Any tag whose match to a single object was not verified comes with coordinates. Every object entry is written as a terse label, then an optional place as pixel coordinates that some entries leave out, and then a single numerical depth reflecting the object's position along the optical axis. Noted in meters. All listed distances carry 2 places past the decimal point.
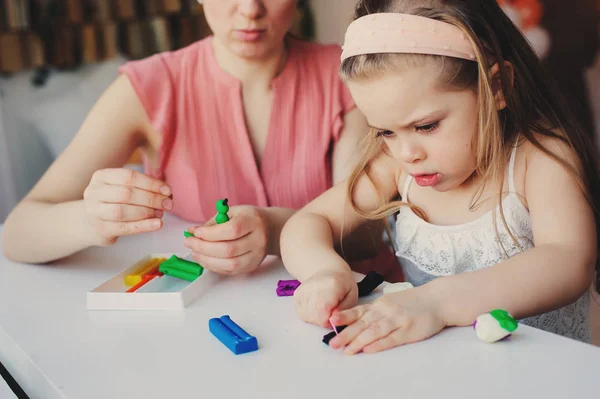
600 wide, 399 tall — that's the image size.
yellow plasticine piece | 0.99
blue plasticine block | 0.76
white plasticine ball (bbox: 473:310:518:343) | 0.72
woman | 1.20
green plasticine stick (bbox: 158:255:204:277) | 0.99
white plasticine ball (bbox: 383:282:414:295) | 0.86
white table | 0.67
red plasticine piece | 0.94
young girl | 0.82
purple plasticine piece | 0.93
